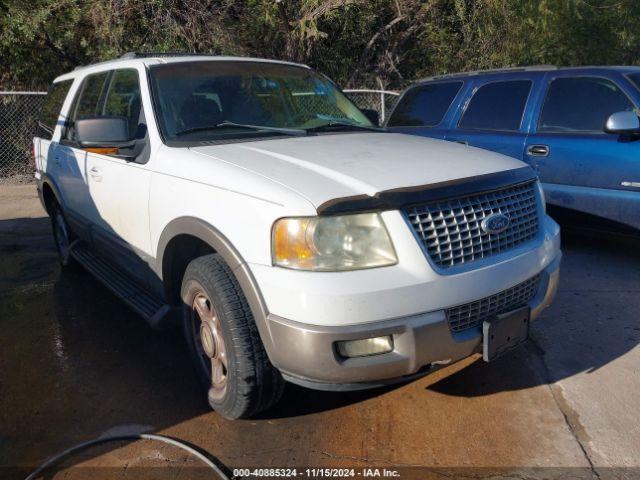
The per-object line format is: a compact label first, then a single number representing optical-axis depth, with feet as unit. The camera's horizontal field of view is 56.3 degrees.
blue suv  16.70
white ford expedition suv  8.30
